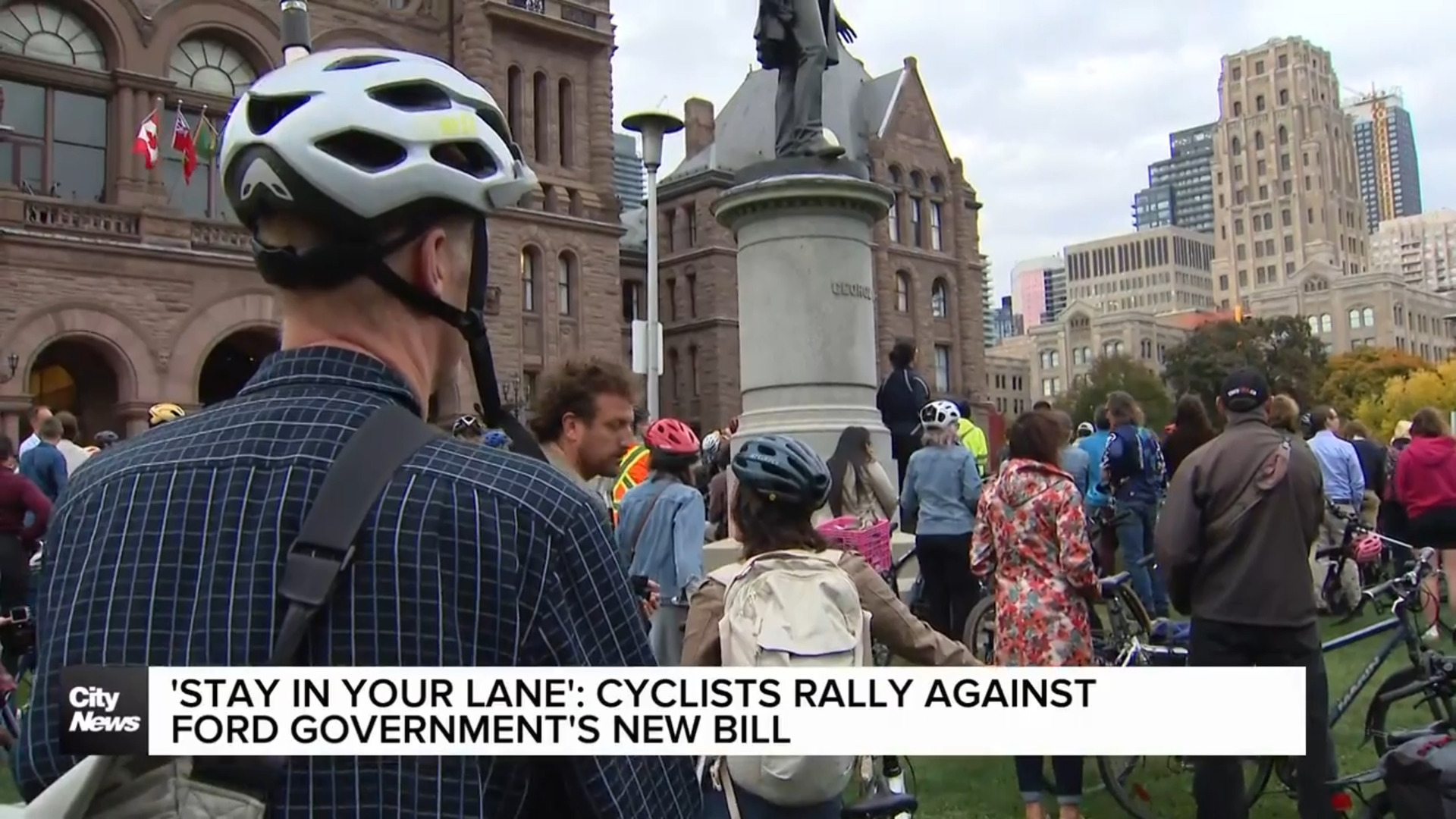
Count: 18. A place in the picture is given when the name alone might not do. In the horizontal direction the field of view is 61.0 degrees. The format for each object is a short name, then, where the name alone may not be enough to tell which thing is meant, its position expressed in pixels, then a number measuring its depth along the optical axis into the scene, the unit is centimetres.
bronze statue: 1254
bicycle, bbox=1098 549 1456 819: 568
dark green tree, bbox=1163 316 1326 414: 7606
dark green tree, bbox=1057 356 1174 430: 7606
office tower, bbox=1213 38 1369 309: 16025
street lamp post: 1803
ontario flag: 2928
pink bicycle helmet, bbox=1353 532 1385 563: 767
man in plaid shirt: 156
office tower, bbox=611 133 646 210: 14062
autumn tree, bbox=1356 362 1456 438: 7550
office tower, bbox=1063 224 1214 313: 19125
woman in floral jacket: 606
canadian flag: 2853
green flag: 2828
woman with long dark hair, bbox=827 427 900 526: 973
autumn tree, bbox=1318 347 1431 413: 8469
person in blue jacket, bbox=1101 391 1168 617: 1145
